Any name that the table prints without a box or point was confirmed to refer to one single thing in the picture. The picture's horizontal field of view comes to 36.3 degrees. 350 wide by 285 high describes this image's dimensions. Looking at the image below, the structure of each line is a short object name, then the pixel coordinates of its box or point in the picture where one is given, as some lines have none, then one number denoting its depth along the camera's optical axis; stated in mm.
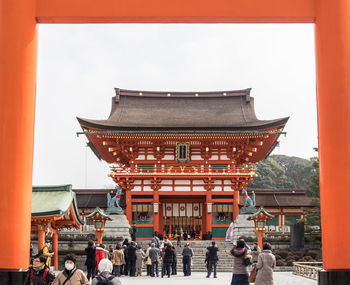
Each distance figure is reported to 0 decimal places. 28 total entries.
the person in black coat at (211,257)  20703
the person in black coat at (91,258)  16500
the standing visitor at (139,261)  21531
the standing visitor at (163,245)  22906
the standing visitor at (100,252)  16203
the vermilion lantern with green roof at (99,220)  26672
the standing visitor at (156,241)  25466
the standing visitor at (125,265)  21020
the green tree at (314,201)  33844
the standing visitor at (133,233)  30969
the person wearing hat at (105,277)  8177
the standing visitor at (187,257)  21688
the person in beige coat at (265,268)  10625
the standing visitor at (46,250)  15783
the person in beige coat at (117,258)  18906
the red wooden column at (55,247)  23953
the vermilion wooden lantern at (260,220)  27766
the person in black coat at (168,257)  21266
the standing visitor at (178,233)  29897
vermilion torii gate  8711
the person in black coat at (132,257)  20839
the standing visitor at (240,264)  11055
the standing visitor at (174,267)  22281
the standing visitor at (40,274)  8898
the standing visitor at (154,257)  21359
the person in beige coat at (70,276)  7855
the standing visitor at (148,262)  21414
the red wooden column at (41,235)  21269
